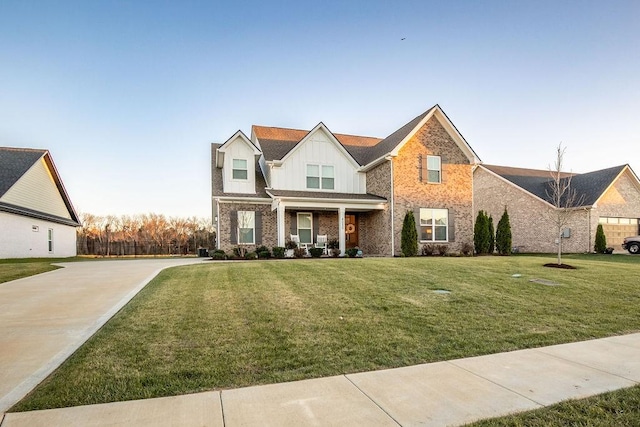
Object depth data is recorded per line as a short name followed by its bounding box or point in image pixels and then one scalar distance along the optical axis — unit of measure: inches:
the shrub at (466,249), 703.1
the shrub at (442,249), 676.7
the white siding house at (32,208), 722.2
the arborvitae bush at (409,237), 655.8
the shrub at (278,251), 609.3
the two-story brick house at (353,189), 677.9
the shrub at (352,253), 631.0
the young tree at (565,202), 852.5
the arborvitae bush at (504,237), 761.6
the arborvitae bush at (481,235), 726.5
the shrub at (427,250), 675.4
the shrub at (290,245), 643.4
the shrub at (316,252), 634.2
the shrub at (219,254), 611.8
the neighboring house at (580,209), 857.5
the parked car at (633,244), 788.3
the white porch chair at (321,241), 701.8
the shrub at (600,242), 820.0
